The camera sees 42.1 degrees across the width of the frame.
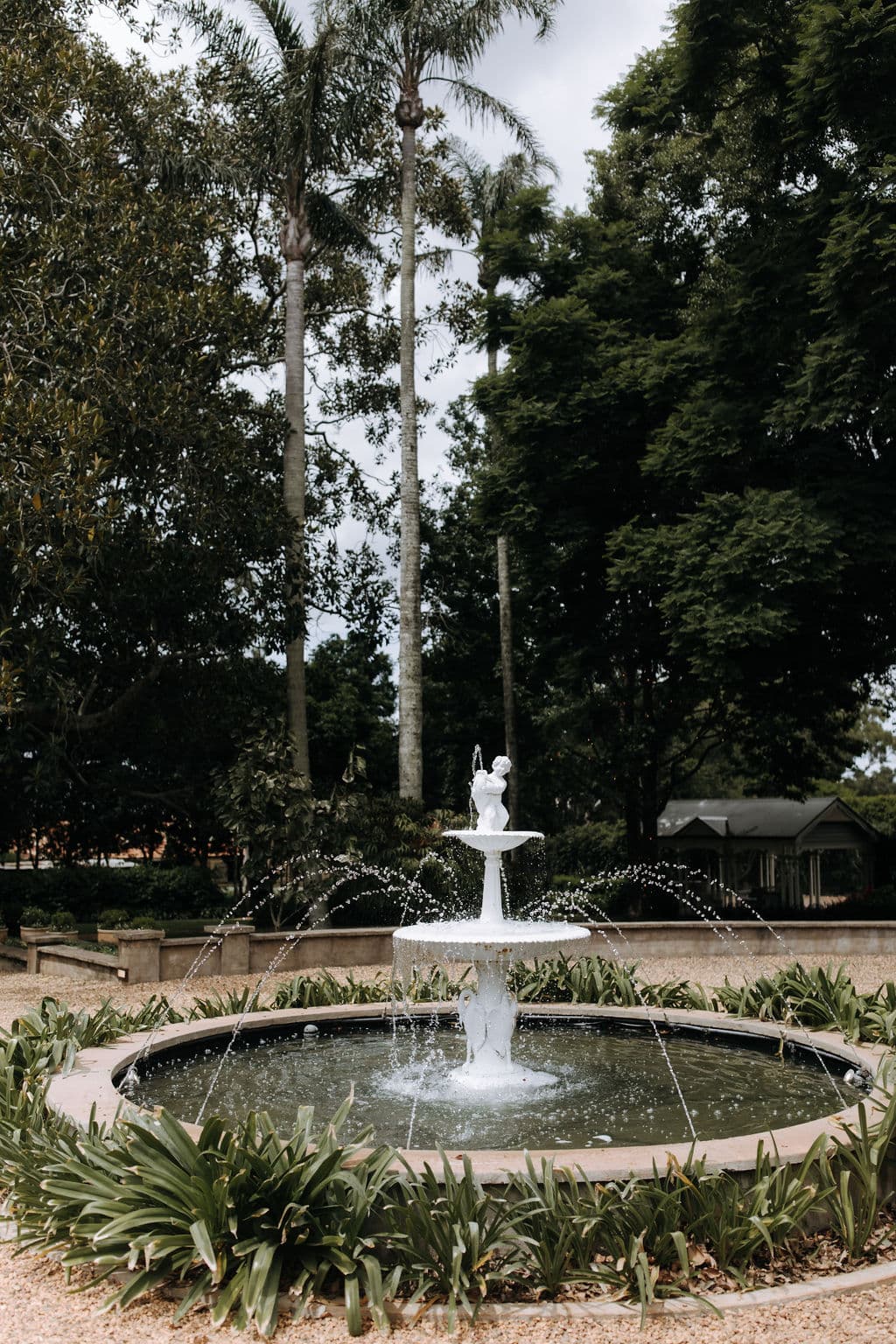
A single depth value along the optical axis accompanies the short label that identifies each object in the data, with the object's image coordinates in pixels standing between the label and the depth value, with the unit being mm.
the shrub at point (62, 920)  22000
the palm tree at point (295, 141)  20594
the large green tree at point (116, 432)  15141
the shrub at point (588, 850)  32594
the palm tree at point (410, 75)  21797
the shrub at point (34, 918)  21438
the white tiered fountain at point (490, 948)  7746
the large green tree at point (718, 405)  16844
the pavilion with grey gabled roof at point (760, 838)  32062
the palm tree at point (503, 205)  26453
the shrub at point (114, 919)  21406
